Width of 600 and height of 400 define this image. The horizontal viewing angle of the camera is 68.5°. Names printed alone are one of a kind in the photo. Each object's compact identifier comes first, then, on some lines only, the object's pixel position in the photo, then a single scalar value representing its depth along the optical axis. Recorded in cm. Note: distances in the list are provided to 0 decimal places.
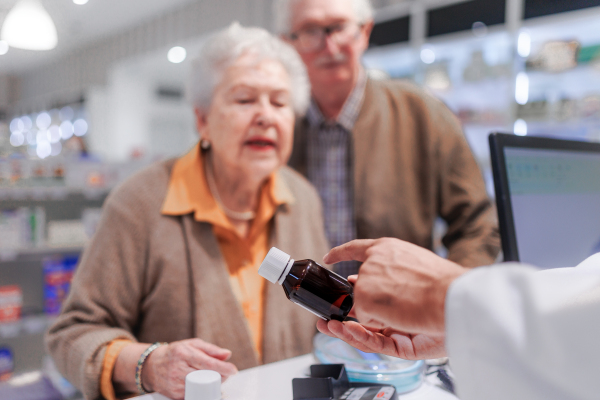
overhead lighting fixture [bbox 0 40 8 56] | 204
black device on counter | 80
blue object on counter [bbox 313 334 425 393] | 89
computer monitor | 86
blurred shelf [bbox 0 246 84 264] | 292
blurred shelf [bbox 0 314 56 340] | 293
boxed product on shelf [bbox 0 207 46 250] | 297
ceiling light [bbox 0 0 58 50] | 207
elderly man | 160
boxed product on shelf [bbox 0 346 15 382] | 301
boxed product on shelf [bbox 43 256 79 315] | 312
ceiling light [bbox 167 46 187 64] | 722
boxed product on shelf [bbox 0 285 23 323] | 294
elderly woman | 110
